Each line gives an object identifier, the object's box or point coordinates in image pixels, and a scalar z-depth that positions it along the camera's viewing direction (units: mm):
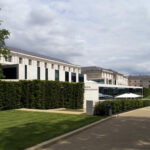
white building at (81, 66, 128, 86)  87438
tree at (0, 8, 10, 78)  17625
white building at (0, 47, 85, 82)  34000
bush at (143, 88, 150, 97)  65694
